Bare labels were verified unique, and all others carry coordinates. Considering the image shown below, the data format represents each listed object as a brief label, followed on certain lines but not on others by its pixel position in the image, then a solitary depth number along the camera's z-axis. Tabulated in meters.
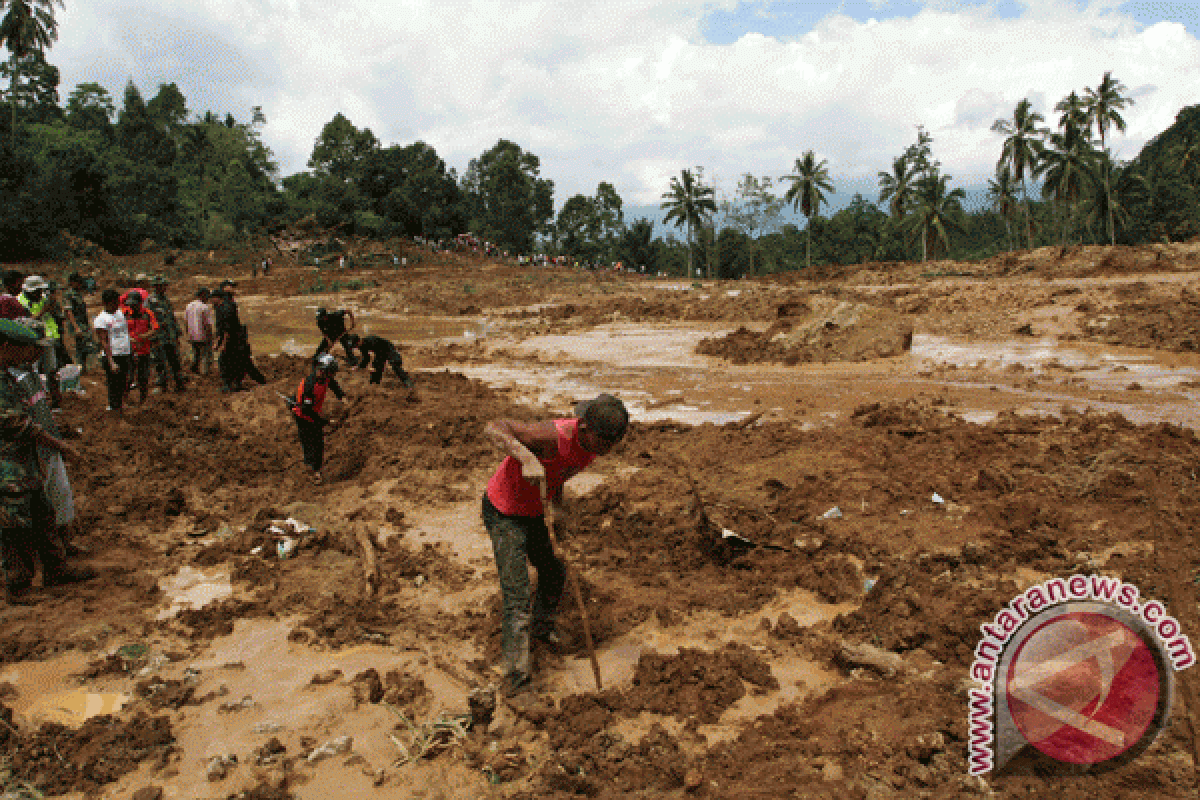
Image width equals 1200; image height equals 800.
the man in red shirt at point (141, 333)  8.56
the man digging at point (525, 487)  3.29
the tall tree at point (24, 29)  37.66
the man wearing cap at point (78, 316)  8.92
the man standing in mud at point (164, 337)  9.46
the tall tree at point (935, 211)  42.25
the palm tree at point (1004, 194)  43.18
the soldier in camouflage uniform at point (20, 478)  4.11
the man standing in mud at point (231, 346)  9.40
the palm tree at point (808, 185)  44.69
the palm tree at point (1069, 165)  37.22
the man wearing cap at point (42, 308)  7.95
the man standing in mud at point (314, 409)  6.62
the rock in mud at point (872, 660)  3.52
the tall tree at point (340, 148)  52.94
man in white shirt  8.21
